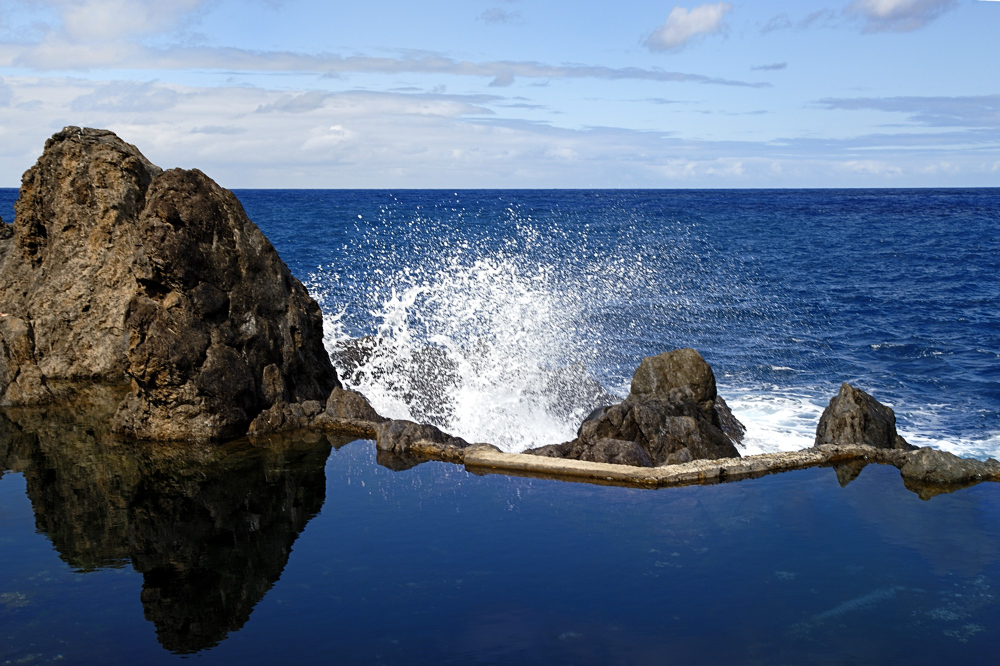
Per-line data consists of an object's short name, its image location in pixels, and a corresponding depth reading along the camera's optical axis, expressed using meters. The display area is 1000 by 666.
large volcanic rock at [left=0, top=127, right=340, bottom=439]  13.17
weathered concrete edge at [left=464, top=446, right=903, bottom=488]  11.00
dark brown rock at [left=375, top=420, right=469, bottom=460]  12.45
